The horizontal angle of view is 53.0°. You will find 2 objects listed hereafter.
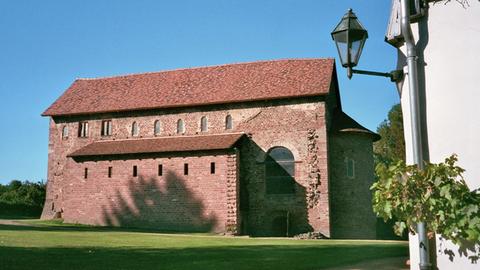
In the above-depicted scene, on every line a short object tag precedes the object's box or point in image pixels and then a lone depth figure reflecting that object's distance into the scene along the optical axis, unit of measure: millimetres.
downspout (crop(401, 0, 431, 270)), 5273
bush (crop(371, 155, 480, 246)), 4957
